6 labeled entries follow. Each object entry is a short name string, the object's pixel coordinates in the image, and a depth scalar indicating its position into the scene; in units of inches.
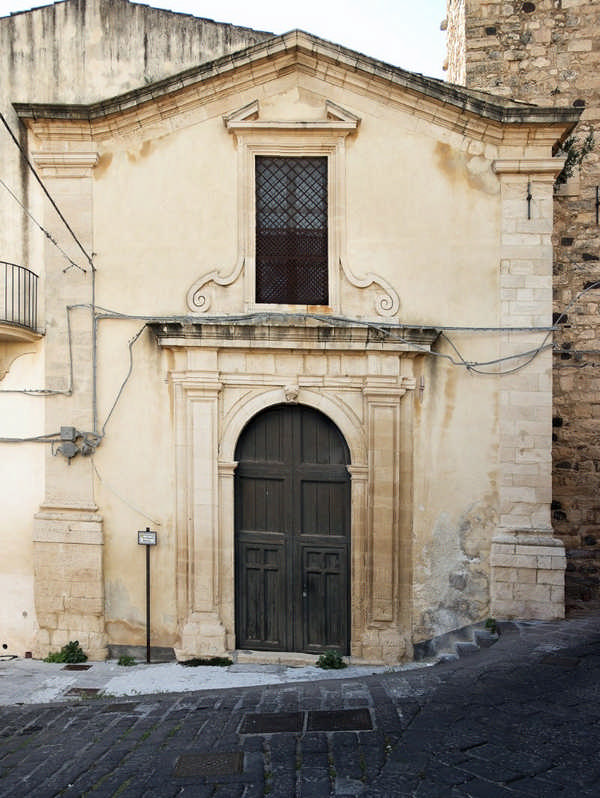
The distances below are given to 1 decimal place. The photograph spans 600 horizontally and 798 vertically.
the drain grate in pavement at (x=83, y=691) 312.5
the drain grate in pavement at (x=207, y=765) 213.2
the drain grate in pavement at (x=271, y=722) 242.5
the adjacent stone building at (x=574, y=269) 415.5
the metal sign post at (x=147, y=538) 351.3
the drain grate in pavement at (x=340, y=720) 239.5
